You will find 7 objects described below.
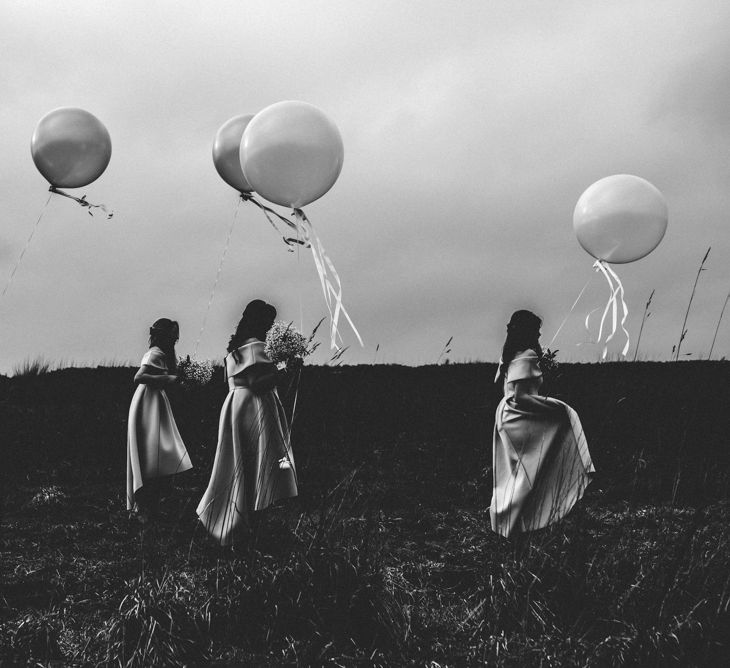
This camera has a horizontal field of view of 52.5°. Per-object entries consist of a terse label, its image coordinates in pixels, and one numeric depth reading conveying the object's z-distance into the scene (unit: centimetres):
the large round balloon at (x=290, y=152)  446
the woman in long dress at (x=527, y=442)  479
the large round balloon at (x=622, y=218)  530
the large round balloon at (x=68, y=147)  638
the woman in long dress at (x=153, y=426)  591
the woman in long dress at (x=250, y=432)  468
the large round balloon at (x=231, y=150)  588
